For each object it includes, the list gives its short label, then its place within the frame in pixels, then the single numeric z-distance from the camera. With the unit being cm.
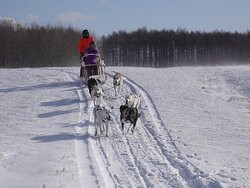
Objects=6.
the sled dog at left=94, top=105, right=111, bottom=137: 1351
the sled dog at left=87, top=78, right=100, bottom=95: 1827
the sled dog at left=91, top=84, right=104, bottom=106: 1678
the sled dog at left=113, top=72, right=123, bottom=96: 1999
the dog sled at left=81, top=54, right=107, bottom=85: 1951
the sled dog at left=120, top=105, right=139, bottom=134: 1389
